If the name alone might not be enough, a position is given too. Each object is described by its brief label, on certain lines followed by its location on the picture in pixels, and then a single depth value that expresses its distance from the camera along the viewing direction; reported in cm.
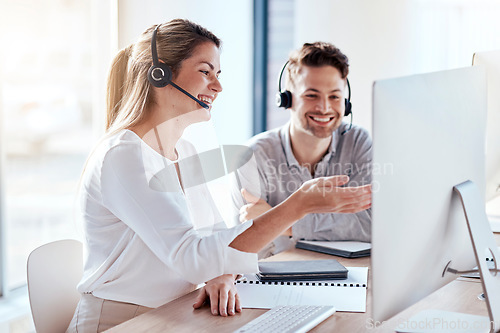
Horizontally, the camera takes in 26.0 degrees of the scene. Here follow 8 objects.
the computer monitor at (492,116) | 229
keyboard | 202
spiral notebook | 215
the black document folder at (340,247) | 247
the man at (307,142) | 277
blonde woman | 219
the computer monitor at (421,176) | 183
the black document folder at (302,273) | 228
